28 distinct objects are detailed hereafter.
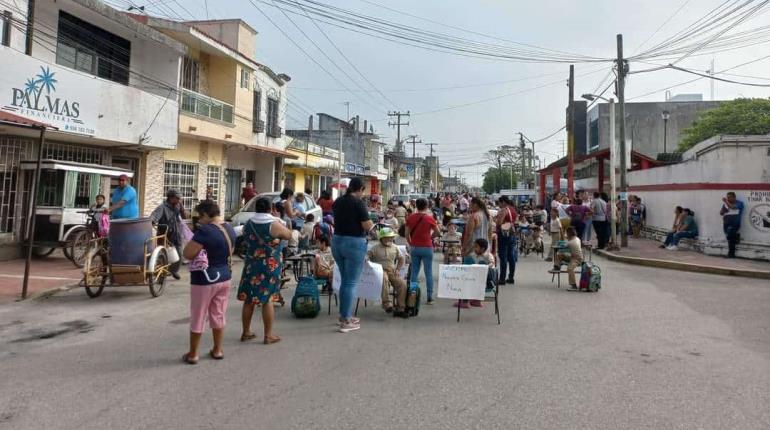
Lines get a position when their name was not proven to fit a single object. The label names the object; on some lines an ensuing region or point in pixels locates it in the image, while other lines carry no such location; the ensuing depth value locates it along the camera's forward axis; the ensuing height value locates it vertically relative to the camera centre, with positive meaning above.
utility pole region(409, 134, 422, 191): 82.92 +14.11
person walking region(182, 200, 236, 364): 5.15 -0.49
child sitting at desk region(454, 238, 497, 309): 7.99 -0.33
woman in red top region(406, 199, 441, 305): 7.98 -0.03
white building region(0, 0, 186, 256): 11.51 +3.36
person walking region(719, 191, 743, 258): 13.92 +0.66
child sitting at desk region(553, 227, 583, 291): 9.62 -0.32
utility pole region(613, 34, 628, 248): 16.72 +3.31
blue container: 7.82 -0.24
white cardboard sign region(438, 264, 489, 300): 6.98 -0.61
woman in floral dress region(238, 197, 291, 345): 5.72 -0.37
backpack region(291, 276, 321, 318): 7.07 -0.94
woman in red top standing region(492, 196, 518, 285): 10.14 -0.11
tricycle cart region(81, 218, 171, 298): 7.84 -0.51
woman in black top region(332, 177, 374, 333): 6.37 -0.14
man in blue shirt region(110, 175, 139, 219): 9.77 +0.45
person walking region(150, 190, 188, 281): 9.49 +0.12
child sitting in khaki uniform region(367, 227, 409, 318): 7.21 -0.41
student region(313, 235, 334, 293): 8.00 -0.54
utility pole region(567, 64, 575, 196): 27.78 +5.80
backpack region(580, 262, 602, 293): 9.41 -0.71
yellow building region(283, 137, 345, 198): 30.26 +4.00
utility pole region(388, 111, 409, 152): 62.86 +13.00
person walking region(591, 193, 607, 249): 16.92 +0.68
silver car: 14.27 +0.58
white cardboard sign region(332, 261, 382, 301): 6.95 -0.64
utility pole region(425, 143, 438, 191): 109.60 +11.38
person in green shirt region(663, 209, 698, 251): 15.68 +0.35
